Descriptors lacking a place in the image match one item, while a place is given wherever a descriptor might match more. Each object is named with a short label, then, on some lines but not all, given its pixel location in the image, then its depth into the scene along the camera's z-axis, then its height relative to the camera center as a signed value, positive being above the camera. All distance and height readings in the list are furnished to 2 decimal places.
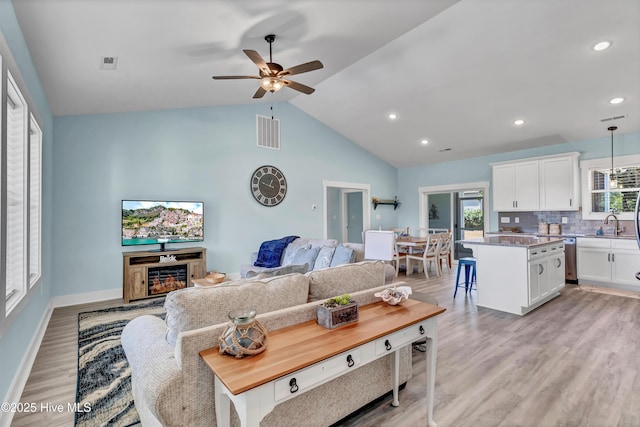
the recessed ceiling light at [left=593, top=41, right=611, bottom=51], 3.54 +1.96
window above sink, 5.23 +0.46
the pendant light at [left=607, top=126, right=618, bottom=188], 5.38 +0.57
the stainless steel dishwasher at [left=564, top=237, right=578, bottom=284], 5.45 -0.86
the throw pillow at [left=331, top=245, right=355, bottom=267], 3.48 -0.48
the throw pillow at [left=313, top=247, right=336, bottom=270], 3.68 -0.54
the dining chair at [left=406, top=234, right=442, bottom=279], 6.08 -0.80
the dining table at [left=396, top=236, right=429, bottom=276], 6.23 -0.66
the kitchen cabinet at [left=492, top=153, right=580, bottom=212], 5.63 +0.57
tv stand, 4.46 -0.86
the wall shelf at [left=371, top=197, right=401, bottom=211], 8.23 +0.33
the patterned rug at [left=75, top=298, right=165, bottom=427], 2.03 -1.31
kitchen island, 3.88 -0.79
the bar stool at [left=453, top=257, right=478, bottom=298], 4.67 -0.95
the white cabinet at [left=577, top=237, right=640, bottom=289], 4.84 -0.81
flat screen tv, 4.72 -0.11
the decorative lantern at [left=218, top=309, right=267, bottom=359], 1.30 -0.53
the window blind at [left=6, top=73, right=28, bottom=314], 2.28 +0.14
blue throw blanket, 4.79 -0.61
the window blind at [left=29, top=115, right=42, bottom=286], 3.04 +0.16
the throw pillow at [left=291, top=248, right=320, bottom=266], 3.98 -0.55
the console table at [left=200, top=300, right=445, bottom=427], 1.15 -0.61
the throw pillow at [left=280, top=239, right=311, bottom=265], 4.61 -0.55
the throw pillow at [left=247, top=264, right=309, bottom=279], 2.52 -0.48
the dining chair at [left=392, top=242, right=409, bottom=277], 6.34 -0.87
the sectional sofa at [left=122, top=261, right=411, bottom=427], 1.33 -0.66
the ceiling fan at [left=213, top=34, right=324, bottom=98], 3.09 +1.51
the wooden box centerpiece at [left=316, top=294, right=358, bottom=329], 1.64 -0.54
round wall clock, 6.07 +0.59
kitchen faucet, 5.27 -0.15
